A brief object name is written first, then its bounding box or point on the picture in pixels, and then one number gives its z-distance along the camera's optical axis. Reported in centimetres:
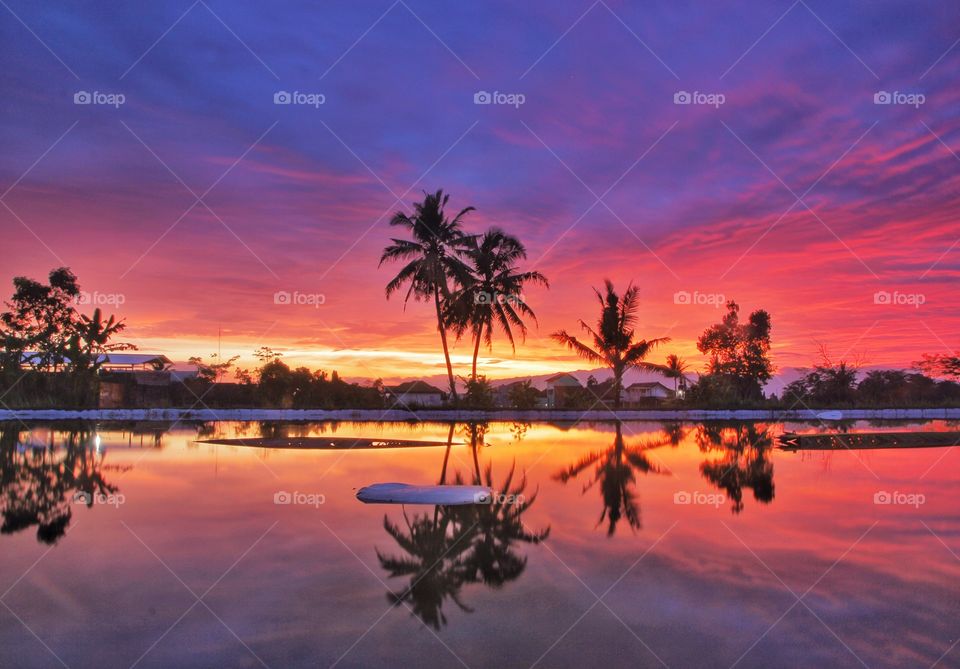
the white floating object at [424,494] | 948
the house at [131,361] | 3794
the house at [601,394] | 4008
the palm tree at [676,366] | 5309
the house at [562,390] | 4288
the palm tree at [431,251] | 3475
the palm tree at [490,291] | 3528
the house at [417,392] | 4734
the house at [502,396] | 4491
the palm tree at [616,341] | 3788
